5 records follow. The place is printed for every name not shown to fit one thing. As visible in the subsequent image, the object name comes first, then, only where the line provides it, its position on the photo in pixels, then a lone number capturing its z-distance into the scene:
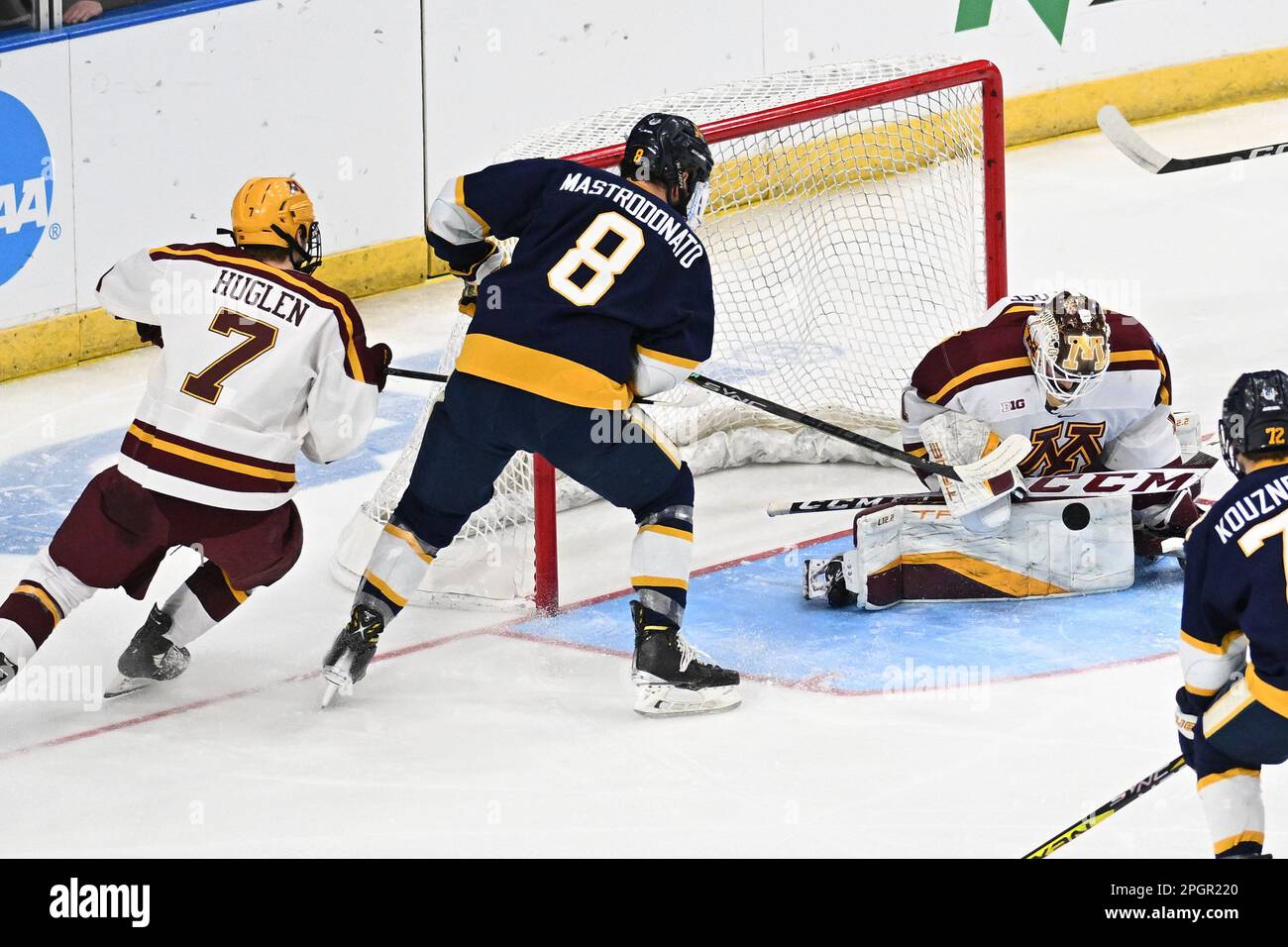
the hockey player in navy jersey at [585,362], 9.06
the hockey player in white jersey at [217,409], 8.99
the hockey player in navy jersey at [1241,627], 6.80
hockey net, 11.13
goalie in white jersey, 10.45
